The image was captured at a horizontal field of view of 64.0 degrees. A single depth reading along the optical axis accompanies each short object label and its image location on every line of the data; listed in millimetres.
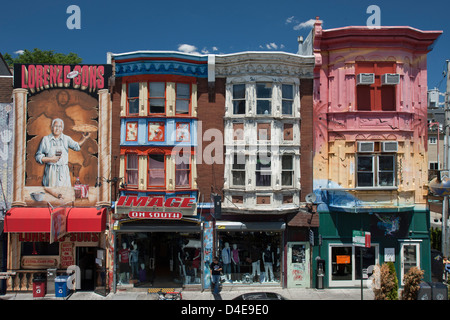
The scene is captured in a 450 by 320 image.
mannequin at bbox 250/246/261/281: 17750
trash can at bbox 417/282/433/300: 12562
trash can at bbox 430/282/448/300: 12758
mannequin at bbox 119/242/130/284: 17469
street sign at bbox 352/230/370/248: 14249
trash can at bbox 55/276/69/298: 16312
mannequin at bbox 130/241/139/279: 17625
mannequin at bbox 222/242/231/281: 17625
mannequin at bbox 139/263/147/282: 17641
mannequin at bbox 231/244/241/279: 17703
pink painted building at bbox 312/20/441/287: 17359
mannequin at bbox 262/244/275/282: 17750
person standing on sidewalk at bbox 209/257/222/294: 16519
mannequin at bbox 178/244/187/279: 17750
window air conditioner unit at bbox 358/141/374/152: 17188
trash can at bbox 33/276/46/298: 16453
